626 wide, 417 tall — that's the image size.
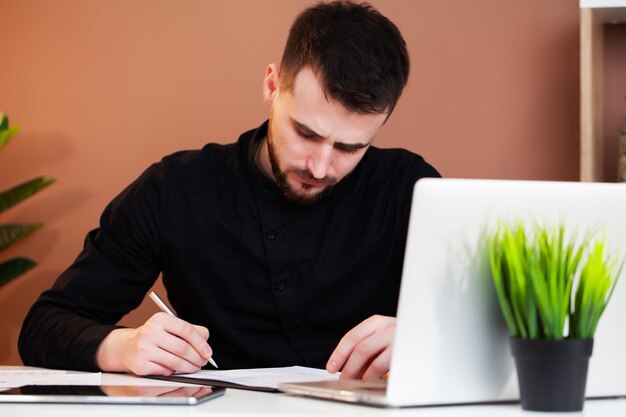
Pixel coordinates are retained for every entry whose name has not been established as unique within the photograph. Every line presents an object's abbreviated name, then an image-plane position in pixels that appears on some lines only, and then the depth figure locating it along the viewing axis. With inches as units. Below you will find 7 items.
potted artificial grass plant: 50.0
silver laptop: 50.6
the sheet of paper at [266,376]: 64.1
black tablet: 53.3
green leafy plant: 131.6
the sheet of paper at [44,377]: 63.7
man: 80.2
